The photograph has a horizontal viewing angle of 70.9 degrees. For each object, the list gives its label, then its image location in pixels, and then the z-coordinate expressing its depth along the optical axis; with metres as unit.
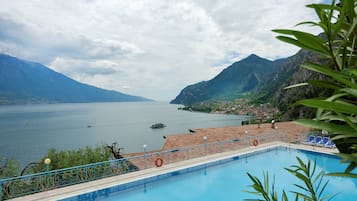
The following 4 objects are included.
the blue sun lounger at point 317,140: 11.45
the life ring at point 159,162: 8.25
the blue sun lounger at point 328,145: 10.88
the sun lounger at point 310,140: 11.78
